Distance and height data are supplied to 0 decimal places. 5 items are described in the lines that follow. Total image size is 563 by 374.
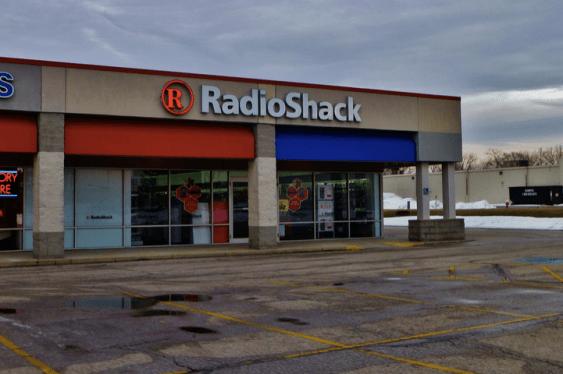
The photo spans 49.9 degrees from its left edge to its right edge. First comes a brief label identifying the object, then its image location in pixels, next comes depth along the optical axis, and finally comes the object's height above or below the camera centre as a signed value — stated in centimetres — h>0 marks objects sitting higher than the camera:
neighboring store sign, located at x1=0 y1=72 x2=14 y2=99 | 1903 +413
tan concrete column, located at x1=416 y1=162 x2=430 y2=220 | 2588 +99
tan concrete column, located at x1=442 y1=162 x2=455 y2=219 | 2647 +100
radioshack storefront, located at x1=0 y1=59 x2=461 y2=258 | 1970 +229
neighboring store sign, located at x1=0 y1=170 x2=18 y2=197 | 2184 +126
